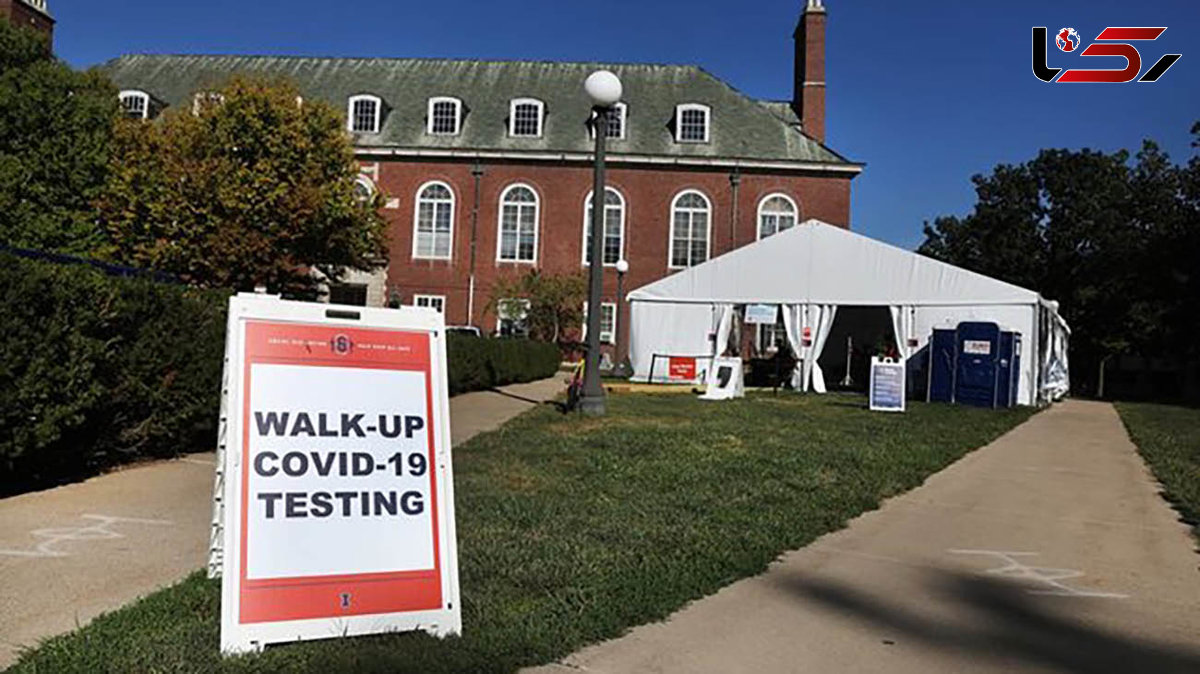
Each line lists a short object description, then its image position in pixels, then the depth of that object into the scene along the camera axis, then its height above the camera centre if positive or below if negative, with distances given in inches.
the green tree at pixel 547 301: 1496.1 +65.6
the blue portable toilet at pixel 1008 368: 909.8 -7.0
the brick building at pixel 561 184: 1635.1 +274.4
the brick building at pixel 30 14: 1573.6 +520.5
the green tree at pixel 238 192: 1110.4 +162.8
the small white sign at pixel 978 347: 908.0 +11.5
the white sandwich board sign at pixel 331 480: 154.9 -24.3
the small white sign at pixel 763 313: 1120.2 +44.5
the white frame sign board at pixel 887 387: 792.9 -25.0
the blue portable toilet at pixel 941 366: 949.8 -8.1
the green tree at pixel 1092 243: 1760.6 +259.9
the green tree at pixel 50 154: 1228.5 +224.2
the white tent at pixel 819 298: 1005.2 +61.7
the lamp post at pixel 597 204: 559.2 +83.2
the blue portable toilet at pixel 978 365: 909.8 -5.0
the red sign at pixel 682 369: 1083.3 -22.9
